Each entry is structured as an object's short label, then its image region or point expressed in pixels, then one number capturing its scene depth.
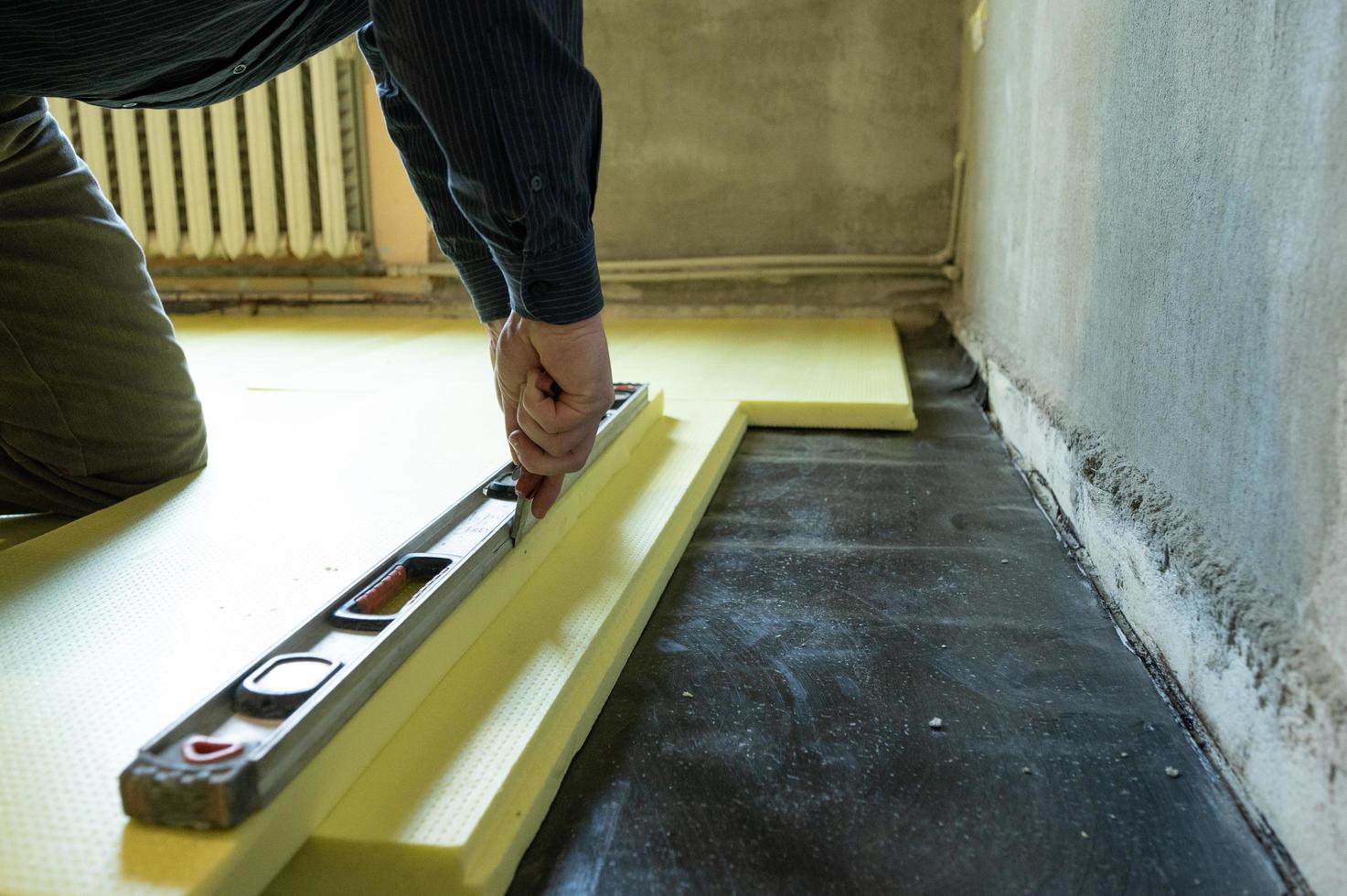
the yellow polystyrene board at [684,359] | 2.01
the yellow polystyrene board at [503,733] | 0.69
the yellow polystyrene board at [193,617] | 0.64
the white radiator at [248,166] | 3.42
